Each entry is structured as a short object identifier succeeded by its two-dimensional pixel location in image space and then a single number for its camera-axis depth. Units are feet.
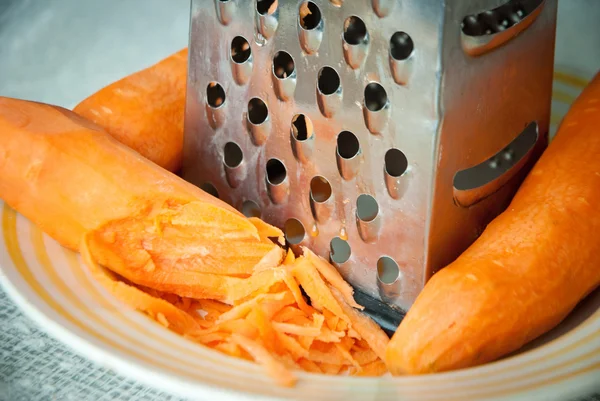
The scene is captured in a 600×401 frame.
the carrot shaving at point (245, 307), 1.54
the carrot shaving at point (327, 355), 1.52
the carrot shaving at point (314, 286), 1.56
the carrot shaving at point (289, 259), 1.62
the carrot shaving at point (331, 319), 1.55
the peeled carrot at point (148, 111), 1.74
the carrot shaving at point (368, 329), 1.53
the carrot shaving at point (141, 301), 1.52
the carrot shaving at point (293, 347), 1.51
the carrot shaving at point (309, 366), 1.51
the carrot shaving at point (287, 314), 1.55
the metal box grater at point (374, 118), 1.47
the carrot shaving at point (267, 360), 1.39
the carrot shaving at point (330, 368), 1.52
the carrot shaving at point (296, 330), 1.52
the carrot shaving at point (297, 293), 1.56
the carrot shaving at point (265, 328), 1.50
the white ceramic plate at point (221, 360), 1.37
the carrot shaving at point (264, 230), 1.61
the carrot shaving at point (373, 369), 1.52
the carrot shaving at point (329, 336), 1.53
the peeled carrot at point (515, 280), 1.43
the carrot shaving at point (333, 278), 1.59
